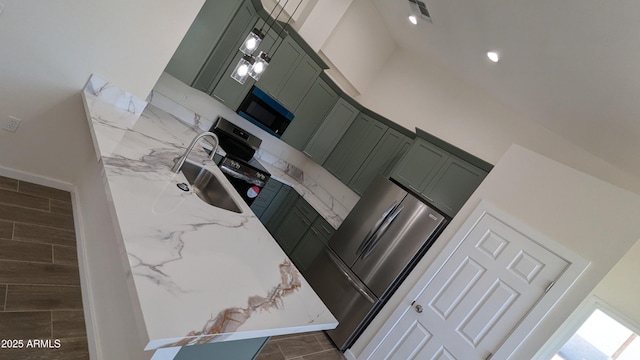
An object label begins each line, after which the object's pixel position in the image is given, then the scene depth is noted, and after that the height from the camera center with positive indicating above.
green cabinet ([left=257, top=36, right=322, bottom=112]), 3.50 +0.43
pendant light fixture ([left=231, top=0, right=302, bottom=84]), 1.94 +0.18
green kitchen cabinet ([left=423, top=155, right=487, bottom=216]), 3.02 +0.41
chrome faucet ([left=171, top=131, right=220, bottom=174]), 1.91 -0.59
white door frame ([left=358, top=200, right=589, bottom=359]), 2.27 -0.01
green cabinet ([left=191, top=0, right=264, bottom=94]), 2.95 +0.22
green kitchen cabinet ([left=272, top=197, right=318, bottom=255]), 3.99 -1.02
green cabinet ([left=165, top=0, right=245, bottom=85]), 2.84 +0.16
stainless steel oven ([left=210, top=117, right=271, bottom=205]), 3.47 -0.66
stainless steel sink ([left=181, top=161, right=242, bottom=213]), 2.28 -0.71
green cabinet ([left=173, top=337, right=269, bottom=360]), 1.14 -0.88
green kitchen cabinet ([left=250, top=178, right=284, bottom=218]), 3.91 -0.92
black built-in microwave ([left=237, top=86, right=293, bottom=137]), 3.51 -0.08
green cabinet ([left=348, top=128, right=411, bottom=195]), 3.77 +0.27
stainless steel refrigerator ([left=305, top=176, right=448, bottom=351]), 2.95 -0.57
